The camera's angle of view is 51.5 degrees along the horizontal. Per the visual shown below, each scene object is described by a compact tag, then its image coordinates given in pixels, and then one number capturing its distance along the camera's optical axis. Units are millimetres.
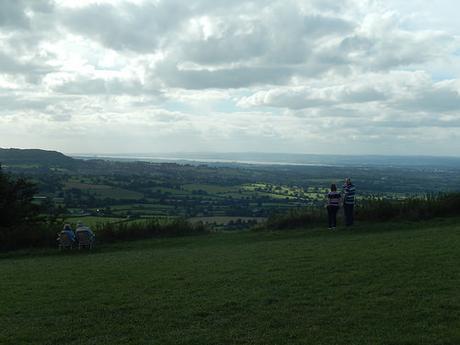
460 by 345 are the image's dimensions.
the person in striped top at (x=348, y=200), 17109
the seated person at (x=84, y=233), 16906
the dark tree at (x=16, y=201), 23675
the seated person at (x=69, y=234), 17000
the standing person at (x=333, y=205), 17203
